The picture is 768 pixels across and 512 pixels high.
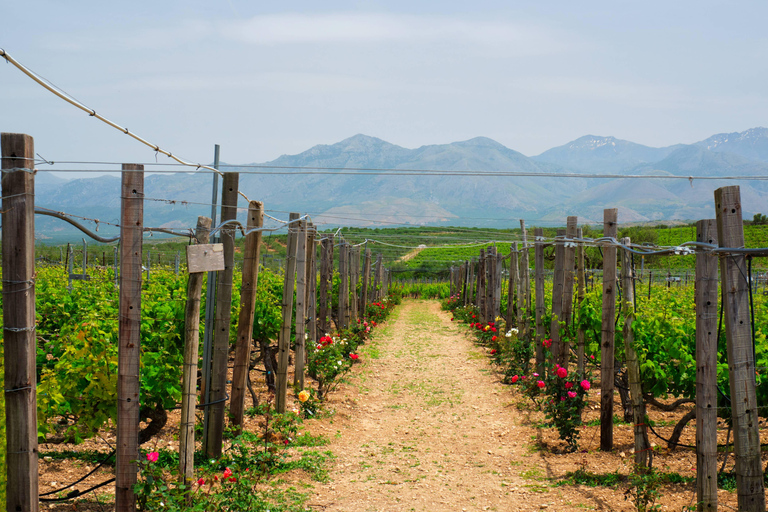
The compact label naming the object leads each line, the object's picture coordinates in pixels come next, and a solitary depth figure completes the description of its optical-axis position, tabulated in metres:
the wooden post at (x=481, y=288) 17.80
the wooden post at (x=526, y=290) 10.32
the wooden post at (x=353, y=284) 15.98
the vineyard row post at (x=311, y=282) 8.88
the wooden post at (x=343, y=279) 13.42
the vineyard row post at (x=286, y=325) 6.95
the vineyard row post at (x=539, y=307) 9.34
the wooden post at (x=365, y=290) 17.64
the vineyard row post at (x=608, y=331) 5.64
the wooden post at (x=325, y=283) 11.65
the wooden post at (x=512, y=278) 12.30
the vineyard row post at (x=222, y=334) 5.12
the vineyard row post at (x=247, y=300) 5.44
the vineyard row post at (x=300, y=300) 7.64
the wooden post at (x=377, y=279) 23.43
